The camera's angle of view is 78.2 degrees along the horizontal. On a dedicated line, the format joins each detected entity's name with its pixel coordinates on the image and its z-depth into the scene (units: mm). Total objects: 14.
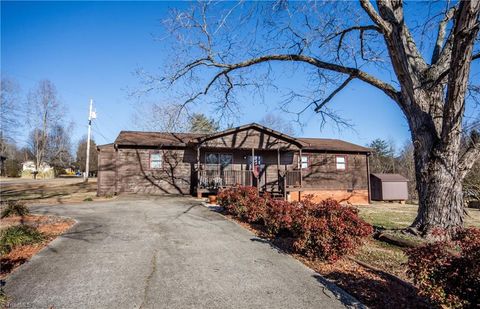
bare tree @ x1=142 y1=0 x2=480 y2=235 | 6694
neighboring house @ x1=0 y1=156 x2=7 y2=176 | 43584
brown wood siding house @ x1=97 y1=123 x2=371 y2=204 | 17734
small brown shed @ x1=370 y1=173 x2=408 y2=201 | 23359
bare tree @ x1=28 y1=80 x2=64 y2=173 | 43750
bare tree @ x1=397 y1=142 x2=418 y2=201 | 26908
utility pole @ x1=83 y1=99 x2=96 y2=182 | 29295
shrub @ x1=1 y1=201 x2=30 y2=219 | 9585
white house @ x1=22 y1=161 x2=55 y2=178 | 44094
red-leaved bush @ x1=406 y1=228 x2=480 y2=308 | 3242
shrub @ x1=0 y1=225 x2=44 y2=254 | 6329
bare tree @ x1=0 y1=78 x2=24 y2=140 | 30444
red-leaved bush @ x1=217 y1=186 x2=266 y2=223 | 9484
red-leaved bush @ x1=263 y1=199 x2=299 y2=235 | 7202
